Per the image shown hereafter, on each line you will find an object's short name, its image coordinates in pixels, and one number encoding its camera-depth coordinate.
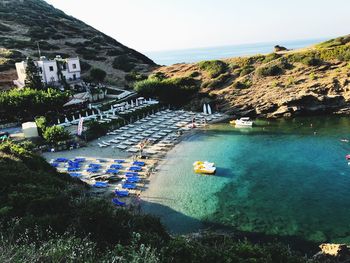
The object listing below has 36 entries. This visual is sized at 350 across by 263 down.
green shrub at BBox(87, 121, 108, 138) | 48.88
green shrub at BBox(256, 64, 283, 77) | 71.12
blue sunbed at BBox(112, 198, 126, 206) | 29.23
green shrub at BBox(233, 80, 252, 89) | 70.44
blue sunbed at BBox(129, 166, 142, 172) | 37.26
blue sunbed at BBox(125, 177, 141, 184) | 34.09
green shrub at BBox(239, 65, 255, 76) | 74.00
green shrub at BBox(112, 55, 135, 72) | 90.31
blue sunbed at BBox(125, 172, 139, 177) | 35.56
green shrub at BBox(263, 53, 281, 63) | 75.64
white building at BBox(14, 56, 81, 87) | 65.69
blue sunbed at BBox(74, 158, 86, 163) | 39.69
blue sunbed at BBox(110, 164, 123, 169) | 37.62
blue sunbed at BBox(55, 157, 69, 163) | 39.59
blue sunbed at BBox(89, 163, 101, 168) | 38.00
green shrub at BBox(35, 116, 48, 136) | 45.91
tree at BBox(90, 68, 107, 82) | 80.74
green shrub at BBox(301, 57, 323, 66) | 68.94
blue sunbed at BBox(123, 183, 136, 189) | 32.94
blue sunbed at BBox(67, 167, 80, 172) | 37.12
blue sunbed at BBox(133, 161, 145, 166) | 38.72
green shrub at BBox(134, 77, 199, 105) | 69.50
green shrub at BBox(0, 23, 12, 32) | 104.47
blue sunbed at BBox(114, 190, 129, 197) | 31.33
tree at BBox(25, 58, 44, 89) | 60.34
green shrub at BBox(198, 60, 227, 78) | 77.12
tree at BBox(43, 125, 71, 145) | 43.97
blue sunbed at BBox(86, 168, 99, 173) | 36.62
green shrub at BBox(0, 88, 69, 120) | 48.68
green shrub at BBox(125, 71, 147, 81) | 81.75
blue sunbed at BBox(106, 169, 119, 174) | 36.22
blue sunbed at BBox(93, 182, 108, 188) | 33.03
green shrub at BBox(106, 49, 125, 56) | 99.25
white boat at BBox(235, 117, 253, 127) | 56.12
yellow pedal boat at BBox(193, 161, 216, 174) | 36.53
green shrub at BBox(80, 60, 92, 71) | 86.33
